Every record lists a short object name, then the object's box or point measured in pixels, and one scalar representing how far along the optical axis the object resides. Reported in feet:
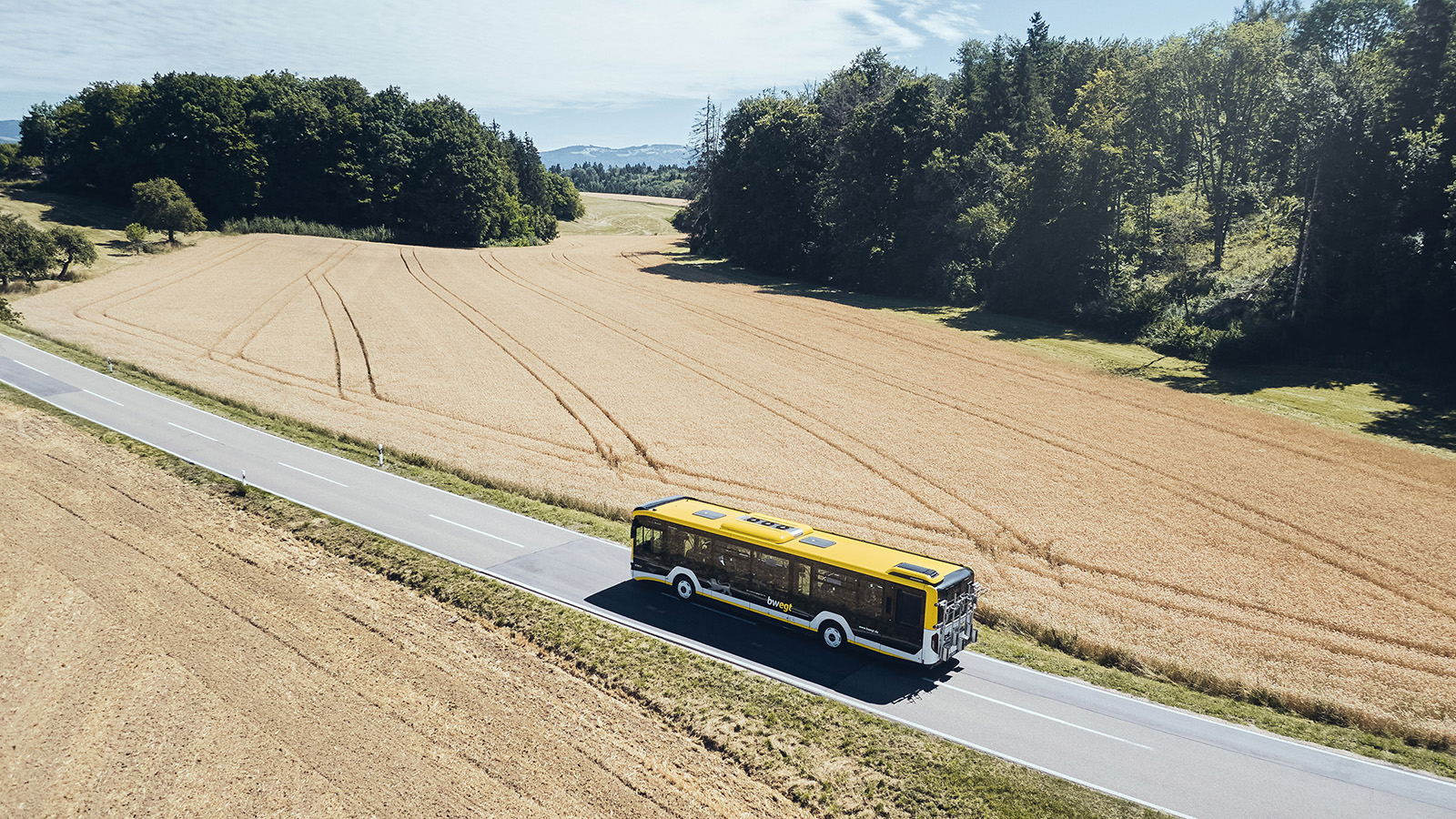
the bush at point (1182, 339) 162.20
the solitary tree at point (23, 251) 202.08
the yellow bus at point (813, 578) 59.00
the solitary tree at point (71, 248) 219.82
